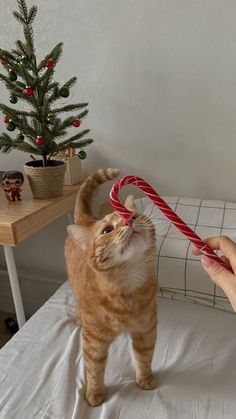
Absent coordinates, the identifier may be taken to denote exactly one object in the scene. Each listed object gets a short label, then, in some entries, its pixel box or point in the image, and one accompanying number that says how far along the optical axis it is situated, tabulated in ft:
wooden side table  3.26
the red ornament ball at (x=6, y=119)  3.55
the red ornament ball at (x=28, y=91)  3.41
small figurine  3.66
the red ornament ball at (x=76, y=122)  3.66
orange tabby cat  2.31
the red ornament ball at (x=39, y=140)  3.54
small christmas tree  3.43
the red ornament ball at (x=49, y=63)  3.46
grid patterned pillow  3.37
